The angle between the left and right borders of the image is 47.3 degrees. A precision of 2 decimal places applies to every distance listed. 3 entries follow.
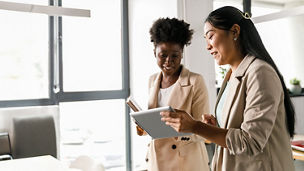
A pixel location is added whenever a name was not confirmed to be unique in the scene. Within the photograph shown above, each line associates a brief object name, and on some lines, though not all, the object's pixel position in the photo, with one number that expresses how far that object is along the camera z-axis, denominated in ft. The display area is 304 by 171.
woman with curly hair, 7.12
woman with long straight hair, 4.29
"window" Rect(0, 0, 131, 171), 11.87
